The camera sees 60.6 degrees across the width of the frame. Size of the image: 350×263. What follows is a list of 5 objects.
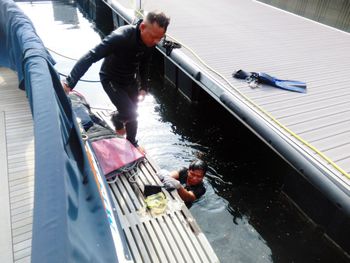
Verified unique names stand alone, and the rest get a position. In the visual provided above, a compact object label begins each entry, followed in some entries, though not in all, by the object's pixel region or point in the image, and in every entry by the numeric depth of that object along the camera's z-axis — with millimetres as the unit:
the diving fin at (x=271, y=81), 4867
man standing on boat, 3119
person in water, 3912
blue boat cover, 1345
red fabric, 3643
